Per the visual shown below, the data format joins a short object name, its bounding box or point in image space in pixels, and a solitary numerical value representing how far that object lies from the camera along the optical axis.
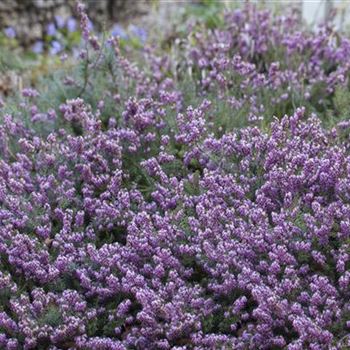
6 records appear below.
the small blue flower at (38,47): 5.97
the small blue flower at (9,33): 5.50
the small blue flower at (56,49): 5.21
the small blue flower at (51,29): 6.06
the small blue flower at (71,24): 6.09
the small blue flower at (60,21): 6.29
